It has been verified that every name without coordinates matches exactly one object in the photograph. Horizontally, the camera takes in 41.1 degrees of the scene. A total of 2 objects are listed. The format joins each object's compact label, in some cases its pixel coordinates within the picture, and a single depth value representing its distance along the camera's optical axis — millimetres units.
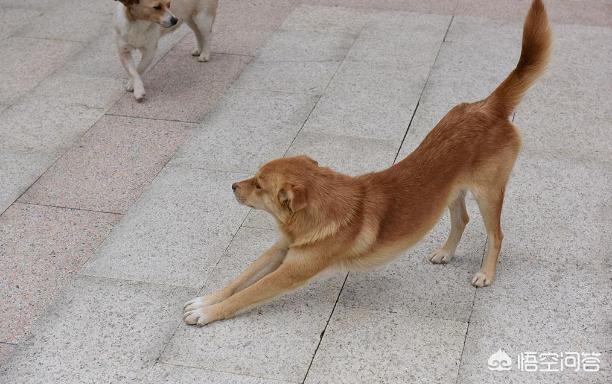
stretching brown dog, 4281
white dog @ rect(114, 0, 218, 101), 7086
